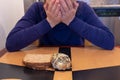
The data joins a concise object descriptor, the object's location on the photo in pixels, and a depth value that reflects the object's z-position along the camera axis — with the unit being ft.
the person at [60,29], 3.68
